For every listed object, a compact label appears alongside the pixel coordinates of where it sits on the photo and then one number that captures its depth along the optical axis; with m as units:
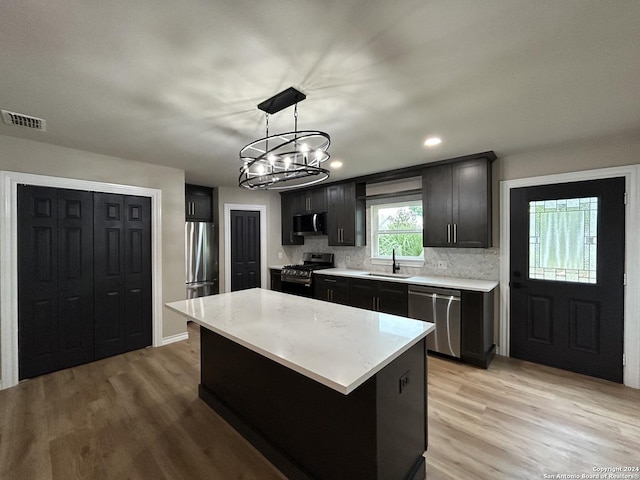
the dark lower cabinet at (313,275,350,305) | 4.27
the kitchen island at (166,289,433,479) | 1.32
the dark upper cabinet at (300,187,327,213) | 5.05
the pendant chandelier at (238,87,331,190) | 1.81
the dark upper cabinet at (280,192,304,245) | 5.54
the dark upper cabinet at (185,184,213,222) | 4.87
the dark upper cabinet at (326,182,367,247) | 4.61
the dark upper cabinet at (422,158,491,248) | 3.31
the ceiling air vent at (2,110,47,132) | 2.21
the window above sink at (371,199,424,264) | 4.18
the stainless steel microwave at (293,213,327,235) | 5.09
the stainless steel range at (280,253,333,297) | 4.76
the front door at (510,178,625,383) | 2.78
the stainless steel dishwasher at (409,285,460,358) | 3.20
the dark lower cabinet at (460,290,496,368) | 3.05
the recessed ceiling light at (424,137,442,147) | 2.81
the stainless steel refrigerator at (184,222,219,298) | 4.55
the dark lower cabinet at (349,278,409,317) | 3.63
